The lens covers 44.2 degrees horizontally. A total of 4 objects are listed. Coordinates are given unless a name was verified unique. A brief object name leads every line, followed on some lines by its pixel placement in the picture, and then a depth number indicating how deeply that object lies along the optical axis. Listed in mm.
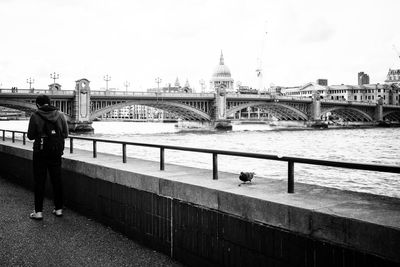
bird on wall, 5988
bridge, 73062
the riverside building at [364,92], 180125
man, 7965
